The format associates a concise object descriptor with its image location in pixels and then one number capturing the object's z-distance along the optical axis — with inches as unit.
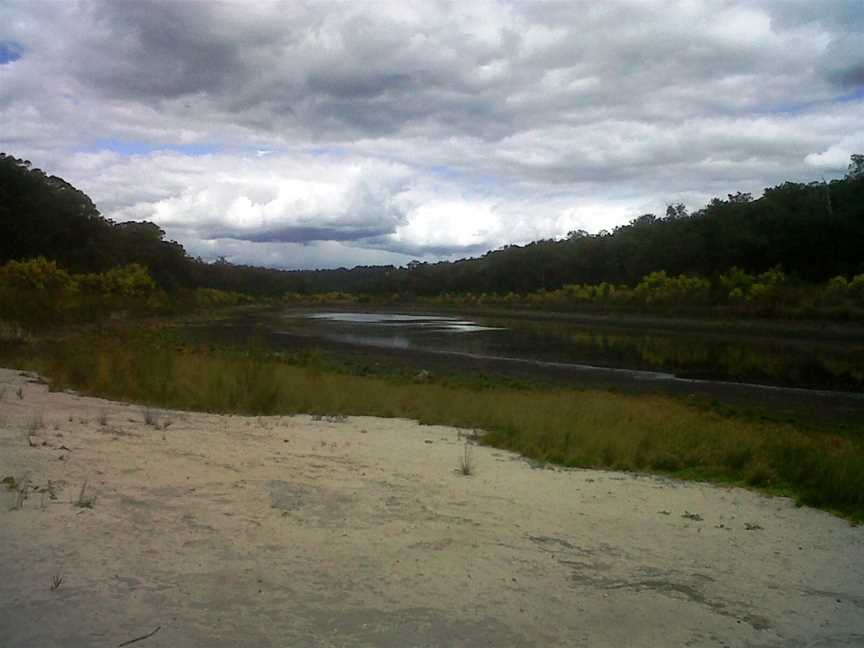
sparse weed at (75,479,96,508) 237.4
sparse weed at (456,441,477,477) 349.1
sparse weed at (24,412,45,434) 340.8
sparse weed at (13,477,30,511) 229.5
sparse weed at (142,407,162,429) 399.4
